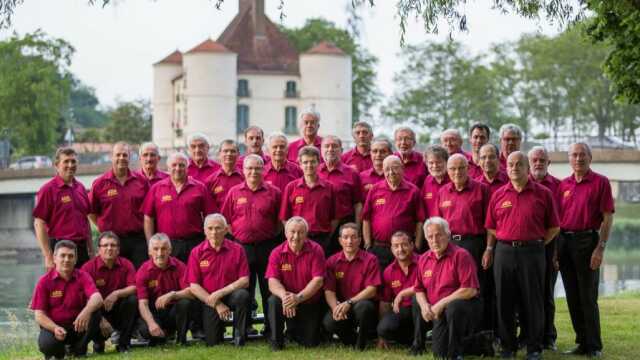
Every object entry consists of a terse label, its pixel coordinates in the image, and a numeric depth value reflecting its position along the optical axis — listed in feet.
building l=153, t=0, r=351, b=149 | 245.86
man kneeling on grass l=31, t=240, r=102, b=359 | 34.60
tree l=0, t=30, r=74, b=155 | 203.41
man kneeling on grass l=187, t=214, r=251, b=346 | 35.91
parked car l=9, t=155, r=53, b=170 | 192.34
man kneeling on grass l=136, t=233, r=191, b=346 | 36.11
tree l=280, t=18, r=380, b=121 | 251.19
